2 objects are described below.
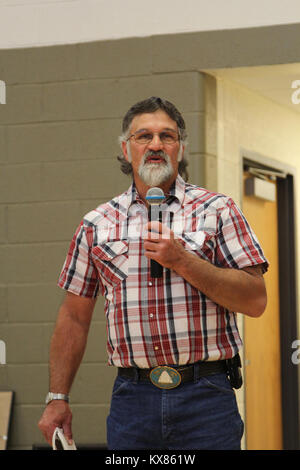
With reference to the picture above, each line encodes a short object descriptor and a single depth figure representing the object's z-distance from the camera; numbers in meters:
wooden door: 9.73
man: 4.78
